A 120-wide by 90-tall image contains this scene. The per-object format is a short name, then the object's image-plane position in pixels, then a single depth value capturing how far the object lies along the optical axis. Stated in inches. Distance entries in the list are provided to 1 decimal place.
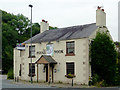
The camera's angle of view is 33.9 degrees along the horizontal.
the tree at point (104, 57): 870.4
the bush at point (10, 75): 1318.9
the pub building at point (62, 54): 913.9
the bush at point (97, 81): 853.0
